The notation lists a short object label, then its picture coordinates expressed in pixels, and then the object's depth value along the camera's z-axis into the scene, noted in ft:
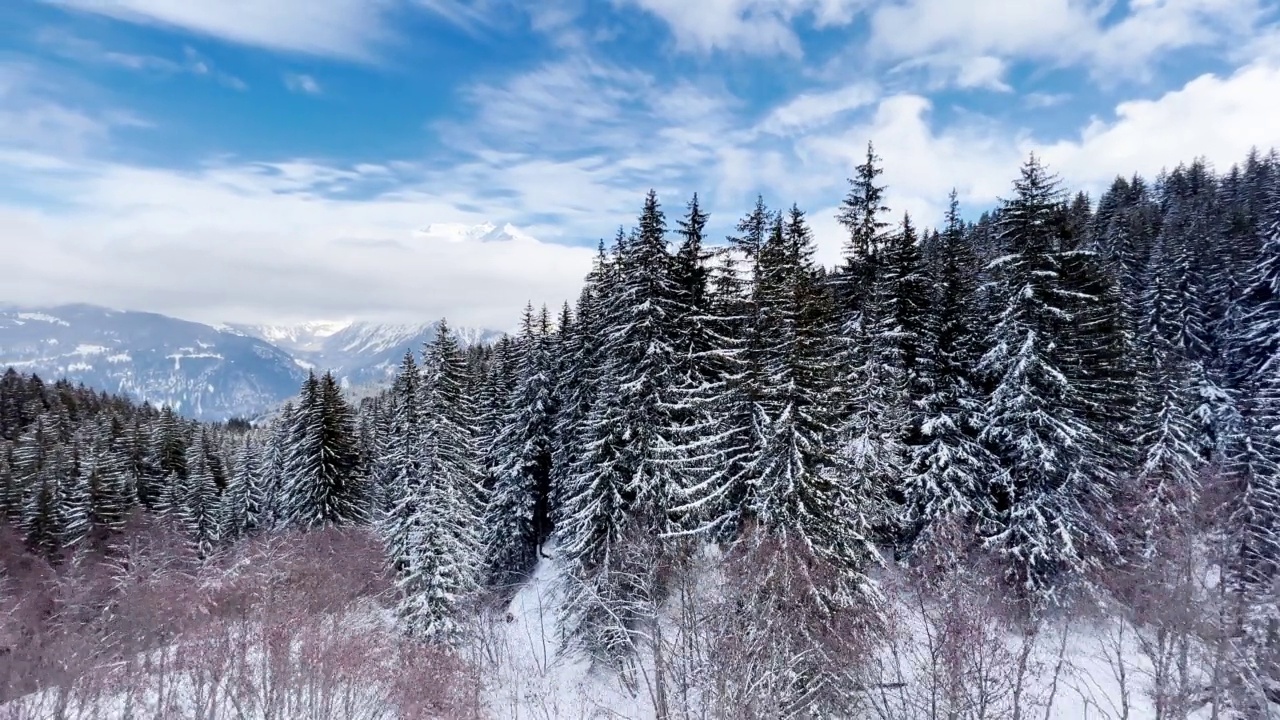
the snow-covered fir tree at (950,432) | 84.58
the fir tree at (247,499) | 179.73
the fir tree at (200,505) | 177.37
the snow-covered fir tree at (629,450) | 82.94
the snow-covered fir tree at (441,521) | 102.89
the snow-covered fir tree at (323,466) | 128.36
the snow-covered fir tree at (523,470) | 131.85
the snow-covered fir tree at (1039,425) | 80.84
